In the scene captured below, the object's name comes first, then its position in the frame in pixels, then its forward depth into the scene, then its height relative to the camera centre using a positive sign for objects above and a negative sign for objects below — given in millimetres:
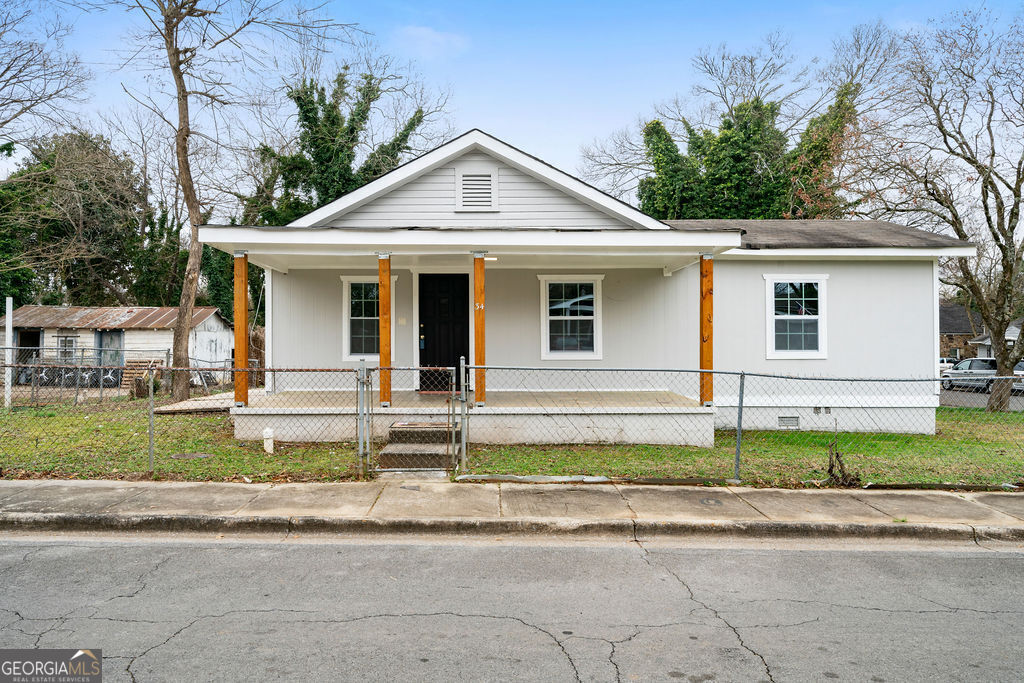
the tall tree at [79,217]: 18641 +5593
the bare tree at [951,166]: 16156 +5215
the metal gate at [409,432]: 7668 -1151
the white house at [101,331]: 24297 +912
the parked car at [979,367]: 24298 -961
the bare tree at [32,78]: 16406 +7763
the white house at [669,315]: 11953 +682
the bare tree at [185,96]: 16875 +7515
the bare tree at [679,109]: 33438 +13757
